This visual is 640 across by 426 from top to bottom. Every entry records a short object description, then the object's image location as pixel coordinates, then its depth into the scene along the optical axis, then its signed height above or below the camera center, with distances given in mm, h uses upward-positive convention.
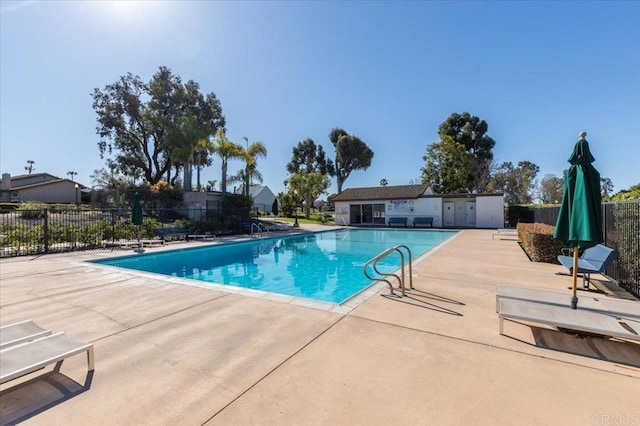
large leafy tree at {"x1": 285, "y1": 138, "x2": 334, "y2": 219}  46984 +8382
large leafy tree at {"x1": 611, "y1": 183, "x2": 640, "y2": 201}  7225 +378
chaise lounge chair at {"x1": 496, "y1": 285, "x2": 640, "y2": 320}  3588 -1292
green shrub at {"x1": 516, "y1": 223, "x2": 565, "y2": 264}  8391 -1155
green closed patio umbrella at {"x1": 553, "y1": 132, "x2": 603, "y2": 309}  3355 +36
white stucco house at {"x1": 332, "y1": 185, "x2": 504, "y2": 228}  24109 +170
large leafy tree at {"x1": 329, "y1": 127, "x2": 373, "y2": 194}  44781 +8854
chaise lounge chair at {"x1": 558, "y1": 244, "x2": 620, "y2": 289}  5617 -1140
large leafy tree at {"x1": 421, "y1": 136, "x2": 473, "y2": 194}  33562 +5187
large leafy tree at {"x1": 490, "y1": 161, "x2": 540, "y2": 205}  45250 +4136
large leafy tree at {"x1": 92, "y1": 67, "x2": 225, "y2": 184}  31766 +10767
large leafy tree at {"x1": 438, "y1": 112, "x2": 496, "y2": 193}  37625 +9133
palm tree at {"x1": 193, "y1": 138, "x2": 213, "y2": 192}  23719 +5953
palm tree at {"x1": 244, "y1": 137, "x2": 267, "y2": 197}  24375 +5060
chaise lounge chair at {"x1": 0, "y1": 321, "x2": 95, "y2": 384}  2469 -1361
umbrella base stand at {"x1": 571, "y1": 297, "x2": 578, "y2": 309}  3719 -1243
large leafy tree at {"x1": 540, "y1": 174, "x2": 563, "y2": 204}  44344 +3206
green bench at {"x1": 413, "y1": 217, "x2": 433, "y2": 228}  25688 -1103
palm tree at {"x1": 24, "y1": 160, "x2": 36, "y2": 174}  67000 +10717
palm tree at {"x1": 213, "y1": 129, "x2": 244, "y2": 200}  22891 +5004
